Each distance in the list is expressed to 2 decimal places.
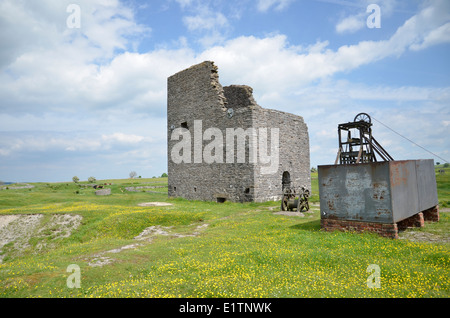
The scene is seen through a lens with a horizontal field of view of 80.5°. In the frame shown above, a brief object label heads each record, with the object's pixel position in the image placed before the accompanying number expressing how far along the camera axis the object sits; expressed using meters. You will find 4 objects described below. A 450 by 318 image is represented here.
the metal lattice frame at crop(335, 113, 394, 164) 14.66
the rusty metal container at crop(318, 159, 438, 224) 8.05
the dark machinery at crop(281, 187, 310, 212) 14.59
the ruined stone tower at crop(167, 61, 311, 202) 19.39
